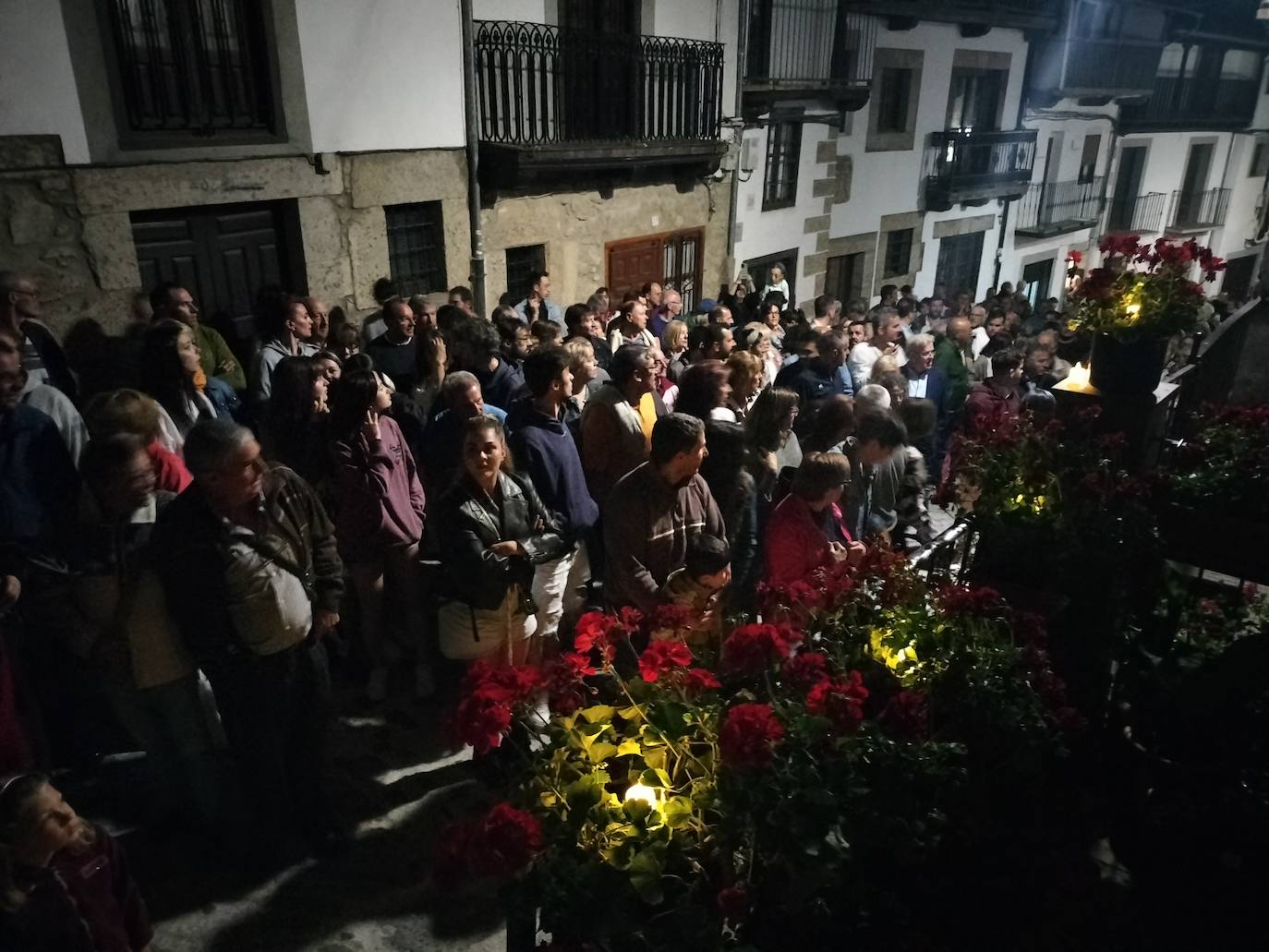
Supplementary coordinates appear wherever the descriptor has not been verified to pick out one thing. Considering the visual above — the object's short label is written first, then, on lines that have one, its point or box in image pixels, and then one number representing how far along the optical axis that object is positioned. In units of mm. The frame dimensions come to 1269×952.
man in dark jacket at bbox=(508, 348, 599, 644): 4070
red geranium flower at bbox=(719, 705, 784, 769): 1907
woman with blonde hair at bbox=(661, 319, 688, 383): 7203
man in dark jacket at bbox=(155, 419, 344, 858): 2885
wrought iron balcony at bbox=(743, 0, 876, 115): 13109
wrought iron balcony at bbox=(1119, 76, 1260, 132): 23578
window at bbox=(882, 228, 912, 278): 17750
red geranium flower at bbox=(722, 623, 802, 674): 2283
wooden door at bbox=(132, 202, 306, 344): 6980
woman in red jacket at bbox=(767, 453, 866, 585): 3660
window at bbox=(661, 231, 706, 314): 12508
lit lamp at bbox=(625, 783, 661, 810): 2047
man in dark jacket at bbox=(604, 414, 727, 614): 3596
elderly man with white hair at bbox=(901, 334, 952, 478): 6695
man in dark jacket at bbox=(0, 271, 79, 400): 4465
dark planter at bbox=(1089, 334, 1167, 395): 4496
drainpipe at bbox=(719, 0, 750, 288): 12156
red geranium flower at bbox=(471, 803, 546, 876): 1871
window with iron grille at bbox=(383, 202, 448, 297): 8852
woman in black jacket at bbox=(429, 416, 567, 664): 3592
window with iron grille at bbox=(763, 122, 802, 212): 14227
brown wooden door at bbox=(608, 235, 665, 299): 11477
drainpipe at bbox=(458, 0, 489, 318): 8617
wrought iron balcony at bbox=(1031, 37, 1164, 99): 19672
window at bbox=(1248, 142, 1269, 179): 29000
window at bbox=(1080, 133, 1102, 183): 22469
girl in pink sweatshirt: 4055
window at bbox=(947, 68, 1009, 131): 17953
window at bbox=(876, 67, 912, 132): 16031
